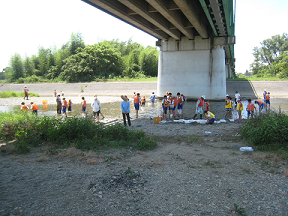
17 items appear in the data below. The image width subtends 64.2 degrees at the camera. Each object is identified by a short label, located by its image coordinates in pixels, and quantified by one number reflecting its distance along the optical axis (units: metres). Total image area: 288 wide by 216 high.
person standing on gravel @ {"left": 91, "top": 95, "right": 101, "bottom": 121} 14.88
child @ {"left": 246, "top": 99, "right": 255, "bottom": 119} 13.96
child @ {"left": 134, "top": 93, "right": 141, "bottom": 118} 16.81
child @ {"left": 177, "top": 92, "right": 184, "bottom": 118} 16.69
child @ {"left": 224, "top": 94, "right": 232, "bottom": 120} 15.14
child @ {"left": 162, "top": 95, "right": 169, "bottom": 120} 15.47
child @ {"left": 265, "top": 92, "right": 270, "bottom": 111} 20.33
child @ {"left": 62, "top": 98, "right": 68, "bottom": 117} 17.80
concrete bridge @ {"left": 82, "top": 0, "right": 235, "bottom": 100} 21.27
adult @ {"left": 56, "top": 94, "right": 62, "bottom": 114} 18.95
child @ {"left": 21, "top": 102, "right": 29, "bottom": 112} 14.99
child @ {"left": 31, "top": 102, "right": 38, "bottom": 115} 15.92
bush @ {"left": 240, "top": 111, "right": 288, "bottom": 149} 8.00
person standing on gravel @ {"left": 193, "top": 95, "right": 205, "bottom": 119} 14.95
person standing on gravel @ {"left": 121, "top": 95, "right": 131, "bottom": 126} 13.33
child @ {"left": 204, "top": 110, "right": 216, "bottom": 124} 13.66
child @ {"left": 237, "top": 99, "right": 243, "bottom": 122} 14.43
